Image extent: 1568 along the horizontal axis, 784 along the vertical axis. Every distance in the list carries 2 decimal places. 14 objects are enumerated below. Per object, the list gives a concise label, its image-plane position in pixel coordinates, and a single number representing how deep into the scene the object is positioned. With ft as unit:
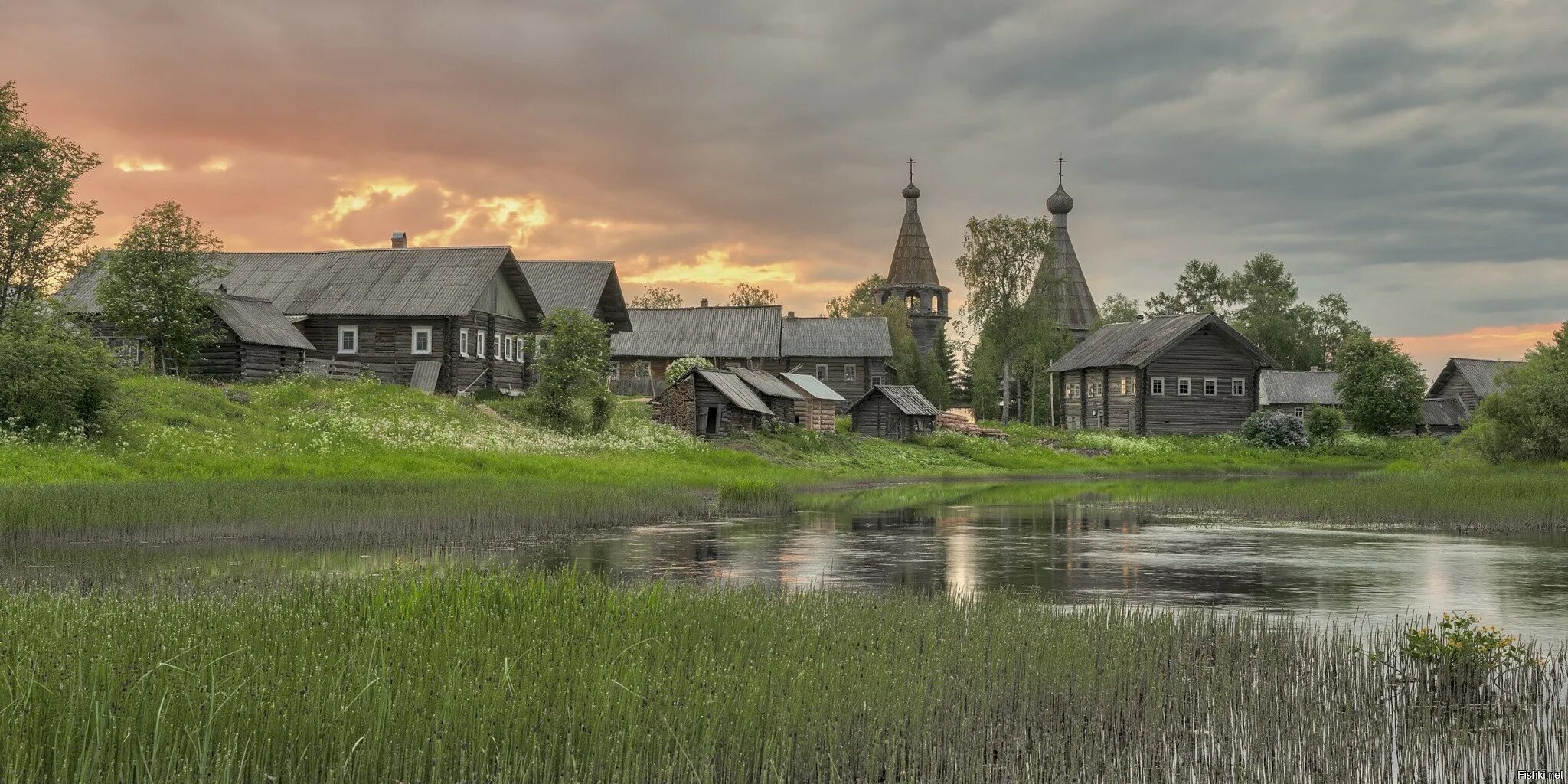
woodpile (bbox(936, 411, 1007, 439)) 214.07
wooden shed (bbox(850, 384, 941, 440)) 207.02
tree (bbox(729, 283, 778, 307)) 403.75
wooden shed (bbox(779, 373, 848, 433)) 201.77
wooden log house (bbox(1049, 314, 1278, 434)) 228.02
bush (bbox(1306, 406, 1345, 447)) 211.82
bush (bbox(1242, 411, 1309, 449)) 212.02
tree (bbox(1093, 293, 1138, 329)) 379.76
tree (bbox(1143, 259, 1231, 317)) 340.39
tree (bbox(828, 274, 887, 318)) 367.45
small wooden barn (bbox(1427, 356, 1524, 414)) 240.85
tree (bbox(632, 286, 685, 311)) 417.28
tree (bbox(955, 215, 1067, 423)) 242.17
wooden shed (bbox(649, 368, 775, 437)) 171.01
